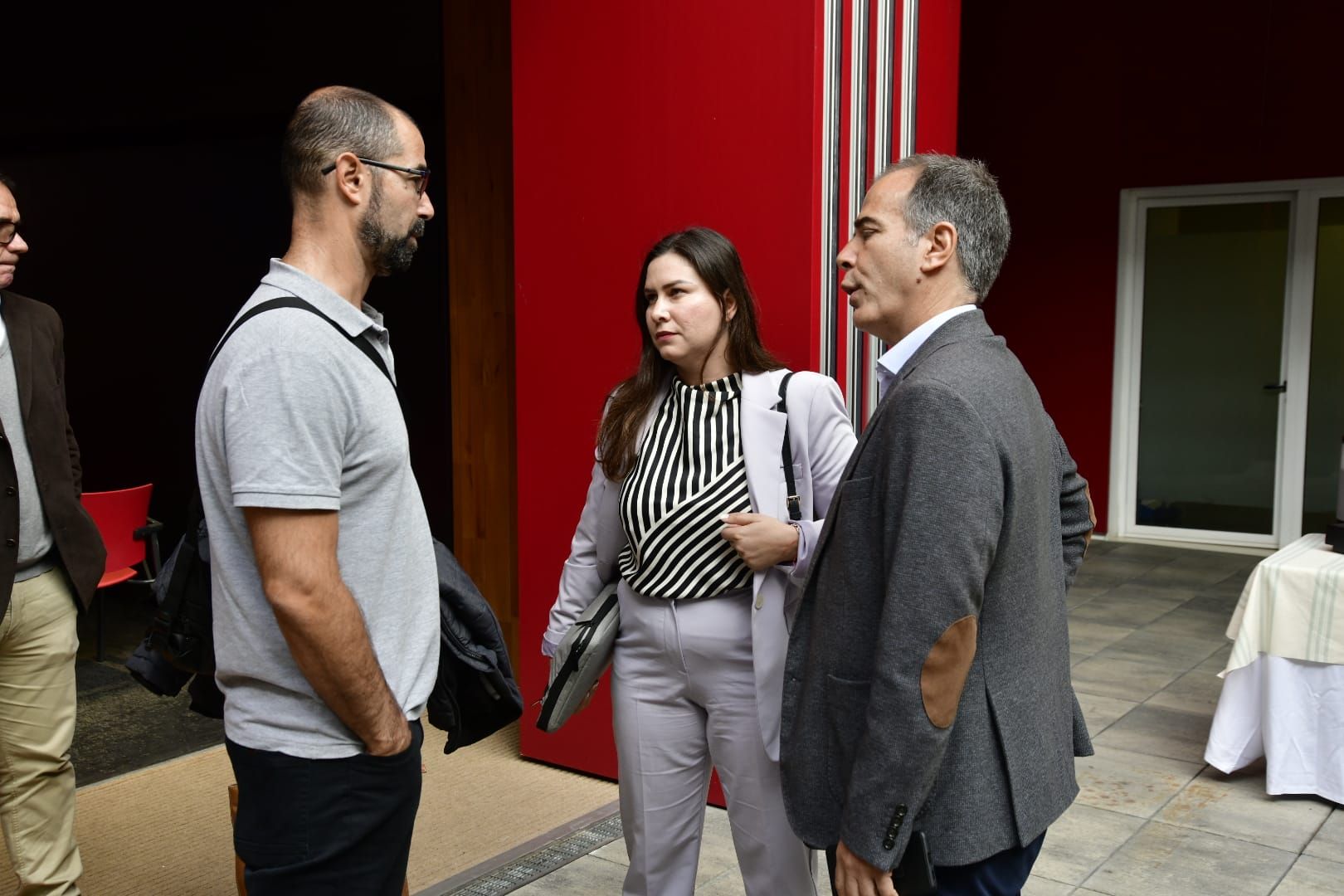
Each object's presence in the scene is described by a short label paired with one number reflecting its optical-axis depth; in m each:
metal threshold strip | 3.11
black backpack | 1.85
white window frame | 7.99
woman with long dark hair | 2.30
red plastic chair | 4.82
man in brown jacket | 2.68
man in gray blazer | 1.46
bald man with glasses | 1.51
